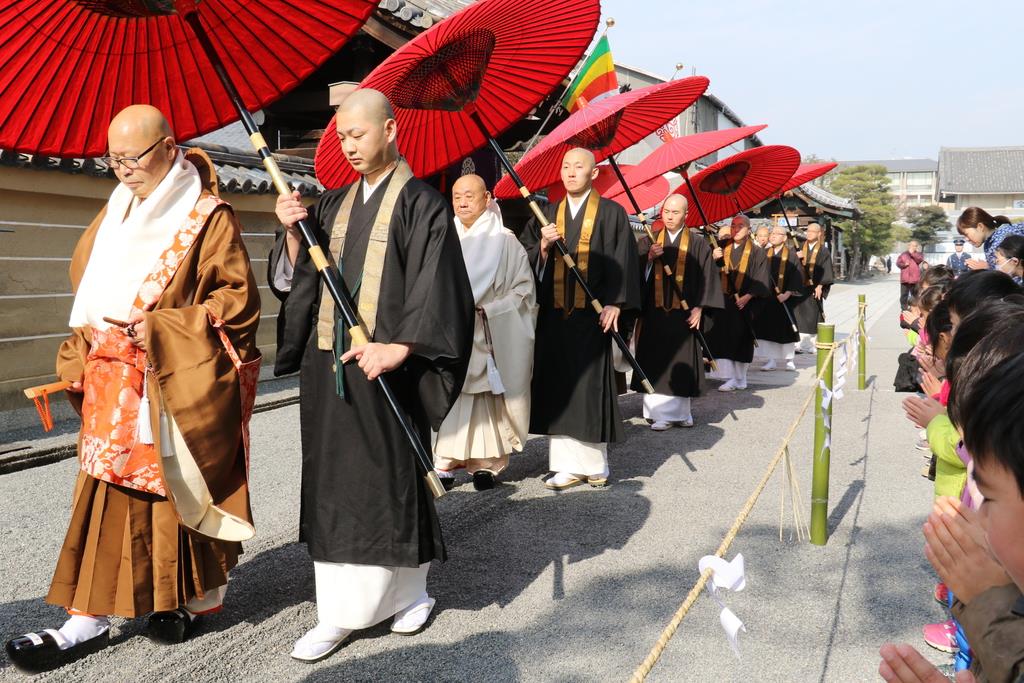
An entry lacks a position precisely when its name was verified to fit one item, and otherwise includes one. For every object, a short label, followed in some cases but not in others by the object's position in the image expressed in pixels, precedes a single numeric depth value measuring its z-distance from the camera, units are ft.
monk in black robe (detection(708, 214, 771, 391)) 32.55
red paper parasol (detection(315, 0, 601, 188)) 12.91
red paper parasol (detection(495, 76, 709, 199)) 18.29
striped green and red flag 26.61
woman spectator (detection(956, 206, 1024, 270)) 24.73
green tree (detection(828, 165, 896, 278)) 157.79
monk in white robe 17.51
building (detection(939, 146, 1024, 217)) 182.29
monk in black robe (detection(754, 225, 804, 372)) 37.45
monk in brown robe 10.32
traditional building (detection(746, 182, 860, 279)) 91.89
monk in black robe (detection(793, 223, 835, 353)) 43.57
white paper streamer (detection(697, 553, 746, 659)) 6.54
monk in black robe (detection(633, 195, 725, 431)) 24.94
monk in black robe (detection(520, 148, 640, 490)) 18.24
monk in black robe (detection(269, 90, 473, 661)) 10.56
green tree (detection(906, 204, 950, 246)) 189.47
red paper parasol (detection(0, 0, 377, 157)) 9.59
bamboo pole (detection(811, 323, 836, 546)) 13.79
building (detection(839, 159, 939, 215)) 311.68
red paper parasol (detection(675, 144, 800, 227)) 30.76
